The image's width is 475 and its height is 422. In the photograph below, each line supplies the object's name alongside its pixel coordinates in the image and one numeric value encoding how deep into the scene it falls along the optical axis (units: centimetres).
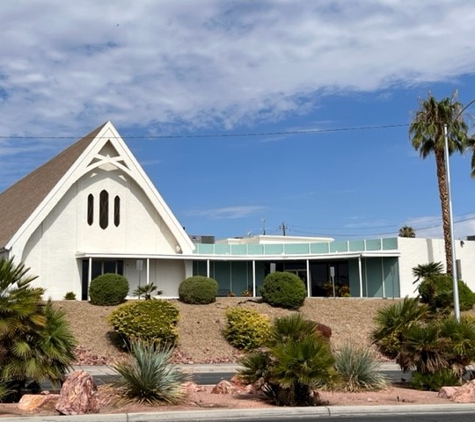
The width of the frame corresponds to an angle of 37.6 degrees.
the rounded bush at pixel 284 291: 3250
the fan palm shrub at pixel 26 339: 1291
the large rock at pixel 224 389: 1441
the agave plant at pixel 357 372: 1482
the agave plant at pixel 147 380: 1273
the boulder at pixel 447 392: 1392
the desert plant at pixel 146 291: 3108
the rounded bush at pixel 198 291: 3219
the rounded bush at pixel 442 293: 3375
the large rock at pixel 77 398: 1159
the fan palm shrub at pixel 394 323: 1575
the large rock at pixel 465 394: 1348
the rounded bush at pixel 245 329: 2700
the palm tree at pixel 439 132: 3934
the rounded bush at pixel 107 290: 3064
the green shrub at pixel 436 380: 1503
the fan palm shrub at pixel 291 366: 1224
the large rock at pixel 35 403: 1194
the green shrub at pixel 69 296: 3316
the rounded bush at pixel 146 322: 2511
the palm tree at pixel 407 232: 7081
